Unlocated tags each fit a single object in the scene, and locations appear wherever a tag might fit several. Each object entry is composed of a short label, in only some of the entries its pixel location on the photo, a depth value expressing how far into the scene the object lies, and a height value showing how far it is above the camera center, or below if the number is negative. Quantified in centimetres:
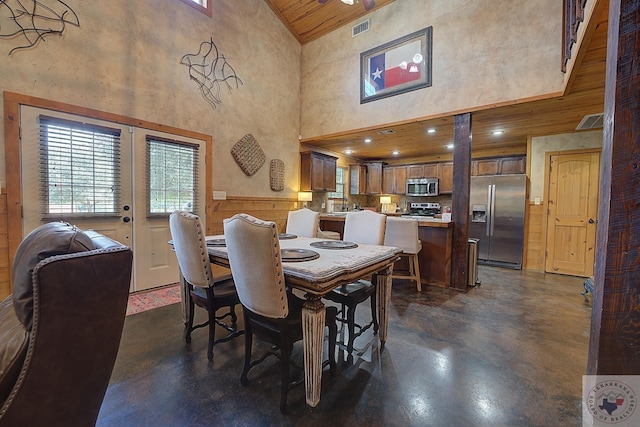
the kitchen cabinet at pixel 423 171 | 662 +92
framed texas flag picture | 401 +224
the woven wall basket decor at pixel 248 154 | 441 +83
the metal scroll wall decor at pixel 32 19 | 251 +177
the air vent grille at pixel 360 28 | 463 +313
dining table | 142 -40
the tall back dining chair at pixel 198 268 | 186 -48
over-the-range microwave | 657 +50
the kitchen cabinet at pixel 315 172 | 551 +70
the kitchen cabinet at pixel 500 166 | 549 +90
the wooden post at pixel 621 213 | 94 -1
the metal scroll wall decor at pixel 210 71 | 384 +199
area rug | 290 -116
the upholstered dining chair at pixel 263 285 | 138 -44
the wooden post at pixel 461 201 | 364 +9
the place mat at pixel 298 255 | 171 -34
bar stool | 346 -42
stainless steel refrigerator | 479 -17
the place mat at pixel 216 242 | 233 -36
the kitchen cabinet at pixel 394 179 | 712 +72
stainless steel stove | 673 -6
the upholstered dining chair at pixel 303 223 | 312 -23
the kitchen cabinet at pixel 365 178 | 714 +73
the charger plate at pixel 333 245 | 220 -34
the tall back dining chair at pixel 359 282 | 193 -63
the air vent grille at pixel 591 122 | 373 +131
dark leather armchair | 77 -41
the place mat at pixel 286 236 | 272 -34
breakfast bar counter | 374 -64
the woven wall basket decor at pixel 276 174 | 500 +56
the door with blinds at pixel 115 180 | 269 +24
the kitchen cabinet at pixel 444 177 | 638 +72
